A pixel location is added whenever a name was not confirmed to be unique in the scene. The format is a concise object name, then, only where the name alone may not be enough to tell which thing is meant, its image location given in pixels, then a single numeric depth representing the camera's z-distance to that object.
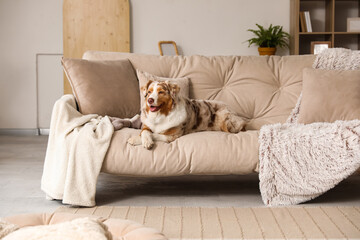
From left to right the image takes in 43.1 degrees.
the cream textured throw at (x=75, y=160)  2.45
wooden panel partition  5.29
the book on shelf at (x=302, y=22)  5.12
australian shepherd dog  2.56
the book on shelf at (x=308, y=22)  5.11
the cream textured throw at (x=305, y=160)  2.42
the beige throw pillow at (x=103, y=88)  2.88
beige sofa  3.15
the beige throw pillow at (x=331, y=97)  2.75
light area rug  2.05
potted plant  5.21
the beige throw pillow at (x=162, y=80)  3.02
